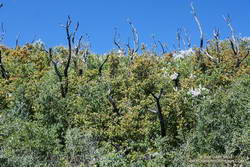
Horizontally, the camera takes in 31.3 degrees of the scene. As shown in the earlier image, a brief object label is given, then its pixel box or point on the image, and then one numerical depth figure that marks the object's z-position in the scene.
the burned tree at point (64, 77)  36.44
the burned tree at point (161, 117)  30.09
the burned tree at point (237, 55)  44.12
